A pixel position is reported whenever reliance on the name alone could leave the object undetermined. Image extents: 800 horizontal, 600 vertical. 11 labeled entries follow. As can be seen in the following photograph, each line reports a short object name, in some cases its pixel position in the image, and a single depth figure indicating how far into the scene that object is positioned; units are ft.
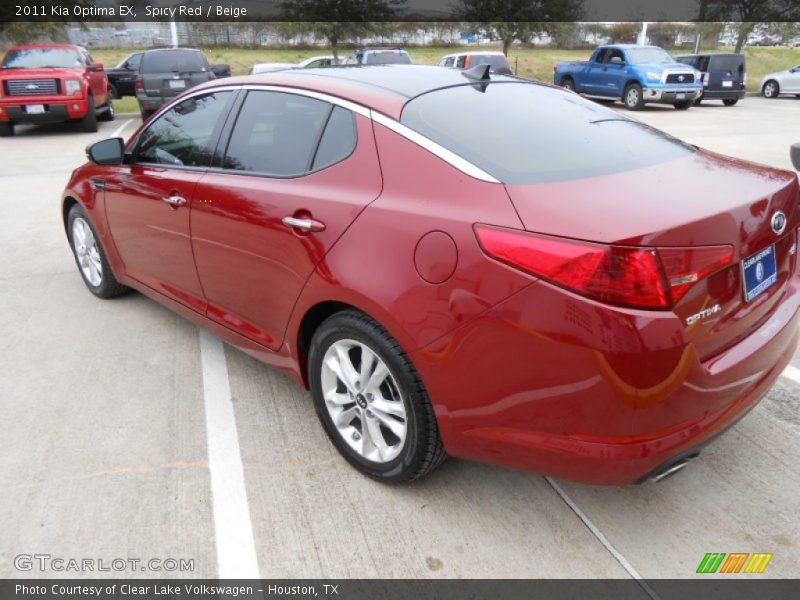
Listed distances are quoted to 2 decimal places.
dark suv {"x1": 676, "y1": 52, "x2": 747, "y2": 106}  65.41
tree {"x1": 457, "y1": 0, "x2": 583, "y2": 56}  100.73
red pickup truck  42.98
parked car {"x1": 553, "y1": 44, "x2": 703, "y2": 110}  59.16
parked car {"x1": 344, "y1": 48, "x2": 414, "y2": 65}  58.13
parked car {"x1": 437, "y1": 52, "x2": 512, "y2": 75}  61.87
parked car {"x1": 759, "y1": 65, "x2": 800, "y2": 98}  73.99
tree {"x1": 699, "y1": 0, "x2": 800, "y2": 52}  92.38
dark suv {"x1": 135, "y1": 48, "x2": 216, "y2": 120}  47.75
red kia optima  6.37
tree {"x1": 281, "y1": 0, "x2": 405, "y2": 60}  90.58
